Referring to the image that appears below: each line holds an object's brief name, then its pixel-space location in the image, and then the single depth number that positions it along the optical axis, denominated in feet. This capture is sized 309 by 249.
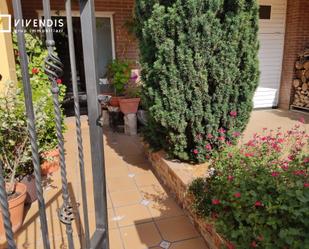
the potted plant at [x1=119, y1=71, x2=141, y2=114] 16.61
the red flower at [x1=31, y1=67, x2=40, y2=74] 13.43
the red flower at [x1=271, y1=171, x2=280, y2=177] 5.82
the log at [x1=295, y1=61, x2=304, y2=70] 19.53
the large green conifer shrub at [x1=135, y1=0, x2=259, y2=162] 8.07
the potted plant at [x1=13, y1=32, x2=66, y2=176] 9.31
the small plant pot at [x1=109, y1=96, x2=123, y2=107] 17.54
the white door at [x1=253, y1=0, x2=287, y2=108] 20.05
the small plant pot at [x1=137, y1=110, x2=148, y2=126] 16.73
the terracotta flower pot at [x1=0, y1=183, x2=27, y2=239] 7.49
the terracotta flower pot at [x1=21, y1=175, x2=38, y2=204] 9.00
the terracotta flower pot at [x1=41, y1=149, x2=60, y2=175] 10.61
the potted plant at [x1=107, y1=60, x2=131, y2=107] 17.66
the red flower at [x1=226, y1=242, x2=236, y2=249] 5.60
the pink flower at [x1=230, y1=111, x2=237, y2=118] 9.02
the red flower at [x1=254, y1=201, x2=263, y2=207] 5.20
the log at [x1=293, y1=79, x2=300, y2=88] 19.97
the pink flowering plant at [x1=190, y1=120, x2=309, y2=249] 4.69
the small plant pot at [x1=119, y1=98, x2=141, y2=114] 16.58
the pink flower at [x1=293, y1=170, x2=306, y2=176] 5.70
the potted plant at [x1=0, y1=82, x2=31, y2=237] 8.14
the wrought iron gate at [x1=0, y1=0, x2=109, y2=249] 2.63
